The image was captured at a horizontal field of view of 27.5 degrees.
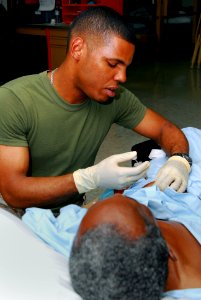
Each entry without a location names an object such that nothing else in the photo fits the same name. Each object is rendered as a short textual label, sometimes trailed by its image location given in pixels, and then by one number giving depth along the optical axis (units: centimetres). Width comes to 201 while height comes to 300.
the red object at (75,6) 489
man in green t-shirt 145
